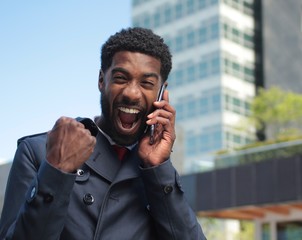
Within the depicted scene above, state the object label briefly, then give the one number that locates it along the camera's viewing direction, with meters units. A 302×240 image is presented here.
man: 2.47
